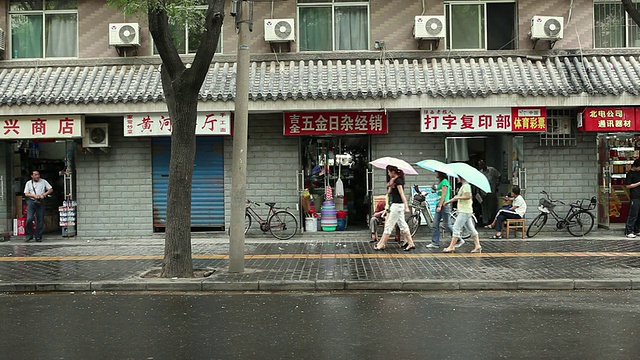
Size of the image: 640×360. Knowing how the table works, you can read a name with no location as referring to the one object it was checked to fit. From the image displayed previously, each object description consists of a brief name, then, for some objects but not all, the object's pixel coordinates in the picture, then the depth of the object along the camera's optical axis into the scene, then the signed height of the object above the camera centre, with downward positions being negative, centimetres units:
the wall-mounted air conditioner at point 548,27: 1600 +385
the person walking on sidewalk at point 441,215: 1367 -67
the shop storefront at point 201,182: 1670 +15
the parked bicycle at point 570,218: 1558 -88
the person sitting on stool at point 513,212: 1528 -69
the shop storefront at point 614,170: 1656 +29
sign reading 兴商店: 1566 +157
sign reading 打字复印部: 1549 +153
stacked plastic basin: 1667 -81
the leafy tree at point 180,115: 1040 +120
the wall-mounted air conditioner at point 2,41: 1685 +392
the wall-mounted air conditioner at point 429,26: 1614 +394
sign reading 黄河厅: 1551 +155
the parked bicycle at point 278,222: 1609 -89
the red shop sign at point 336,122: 1597 +157
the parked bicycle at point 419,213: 1524 -70
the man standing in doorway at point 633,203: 1538 -53
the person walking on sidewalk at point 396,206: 1344 -45
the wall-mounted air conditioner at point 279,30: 1625 +394
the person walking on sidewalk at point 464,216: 1302 -66
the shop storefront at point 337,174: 1675 +31
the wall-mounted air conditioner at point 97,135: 1619 +137
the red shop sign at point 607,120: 1530 +145
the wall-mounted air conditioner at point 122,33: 1627 +393
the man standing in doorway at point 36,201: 1605 -25
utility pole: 1082 +85
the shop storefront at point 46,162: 1566 +76
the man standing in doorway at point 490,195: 1695 -32
